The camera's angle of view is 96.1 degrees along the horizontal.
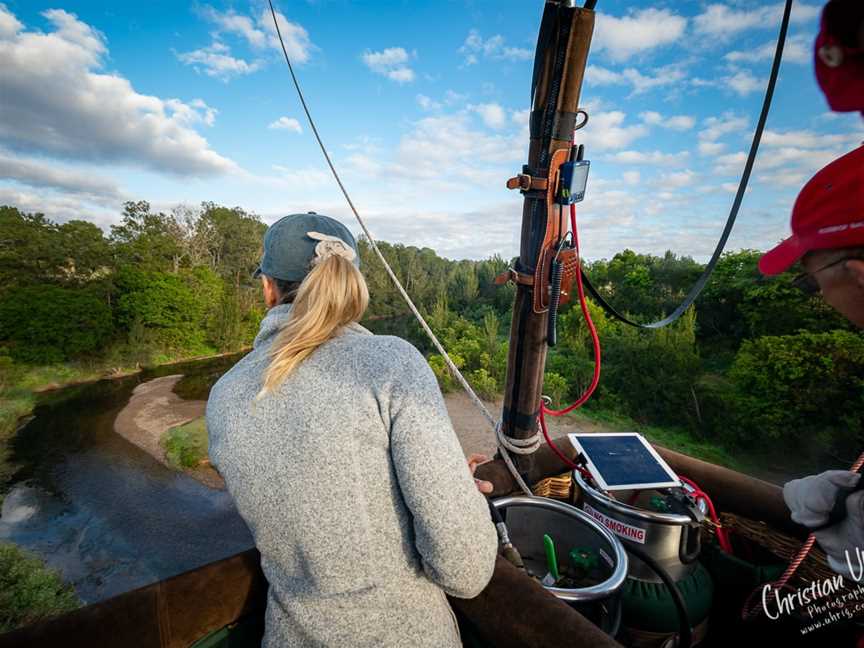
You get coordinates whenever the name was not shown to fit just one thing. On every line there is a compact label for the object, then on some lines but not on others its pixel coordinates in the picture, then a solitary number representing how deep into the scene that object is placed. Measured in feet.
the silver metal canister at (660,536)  5.25
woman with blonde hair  2.80
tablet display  6.05
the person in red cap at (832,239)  2.27
